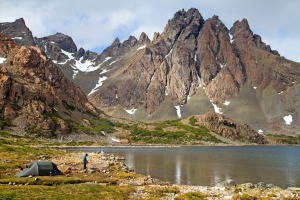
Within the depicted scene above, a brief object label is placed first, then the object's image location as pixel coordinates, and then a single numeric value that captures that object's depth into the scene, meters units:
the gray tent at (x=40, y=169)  38.28
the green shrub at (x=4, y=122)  188.75
